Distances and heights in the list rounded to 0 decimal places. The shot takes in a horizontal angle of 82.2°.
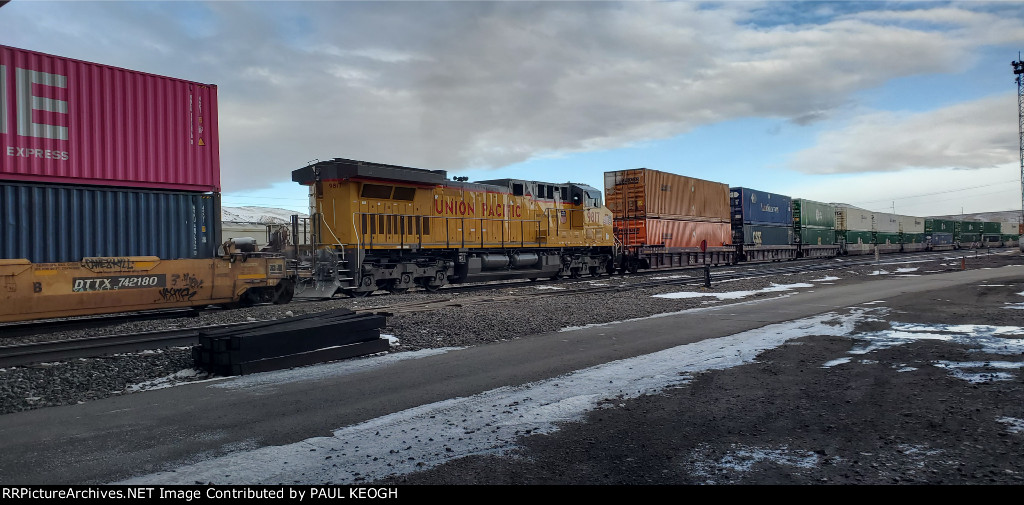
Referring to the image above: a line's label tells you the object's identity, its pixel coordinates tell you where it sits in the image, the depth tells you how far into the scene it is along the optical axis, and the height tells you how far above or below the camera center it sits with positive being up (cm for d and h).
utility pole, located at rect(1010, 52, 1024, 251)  4762 +1258
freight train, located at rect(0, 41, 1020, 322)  939 +92
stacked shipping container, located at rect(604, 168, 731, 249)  2631 +207
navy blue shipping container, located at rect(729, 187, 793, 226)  3484 +260
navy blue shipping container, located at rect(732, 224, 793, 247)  3494 +87
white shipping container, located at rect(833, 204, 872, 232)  4656 +238
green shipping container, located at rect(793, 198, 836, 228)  4072 +249
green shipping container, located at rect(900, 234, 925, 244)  5594 +75
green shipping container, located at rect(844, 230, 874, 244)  4769 +88
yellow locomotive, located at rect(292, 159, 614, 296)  1545 +84
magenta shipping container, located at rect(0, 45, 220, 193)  938 +238
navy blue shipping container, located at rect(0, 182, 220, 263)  937 +65
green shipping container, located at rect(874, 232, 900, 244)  5175 +82
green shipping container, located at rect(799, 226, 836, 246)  4100 +88
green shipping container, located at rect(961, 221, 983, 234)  6683 +213
